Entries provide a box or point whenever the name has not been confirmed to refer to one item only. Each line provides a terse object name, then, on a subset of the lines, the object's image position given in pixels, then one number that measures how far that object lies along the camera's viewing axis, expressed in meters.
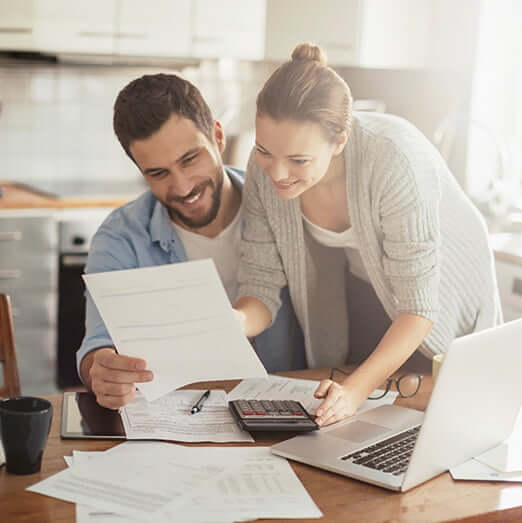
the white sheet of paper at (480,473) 1.12
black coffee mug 1.06
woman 1.39
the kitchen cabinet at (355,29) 3.74
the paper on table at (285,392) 1.37
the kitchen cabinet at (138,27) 3.24
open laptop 1.05
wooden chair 1.57
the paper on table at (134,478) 1.01
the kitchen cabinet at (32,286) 3.07
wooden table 0.99
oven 3.15
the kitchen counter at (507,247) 2.80
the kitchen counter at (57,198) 3.09
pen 1.31
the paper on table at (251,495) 0.99
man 1.58
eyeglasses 1.43
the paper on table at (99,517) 0.96
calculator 1.22
